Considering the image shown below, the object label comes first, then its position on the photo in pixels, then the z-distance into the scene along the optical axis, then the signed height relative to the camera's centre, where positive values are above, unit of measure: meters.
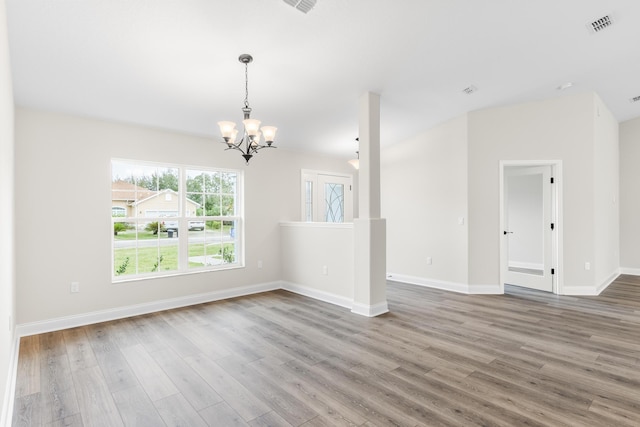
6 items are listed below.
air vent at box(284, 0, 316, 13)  2.52 +1.62
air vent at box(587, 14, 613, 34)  3.26 +1.90
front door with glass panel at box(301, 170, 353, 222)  6.37 +0.32
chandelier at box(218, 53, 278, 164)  3.03 +0.79
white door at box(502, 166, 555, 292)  5.31 -0.26
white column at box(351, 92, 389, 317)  4.17 -0.19
